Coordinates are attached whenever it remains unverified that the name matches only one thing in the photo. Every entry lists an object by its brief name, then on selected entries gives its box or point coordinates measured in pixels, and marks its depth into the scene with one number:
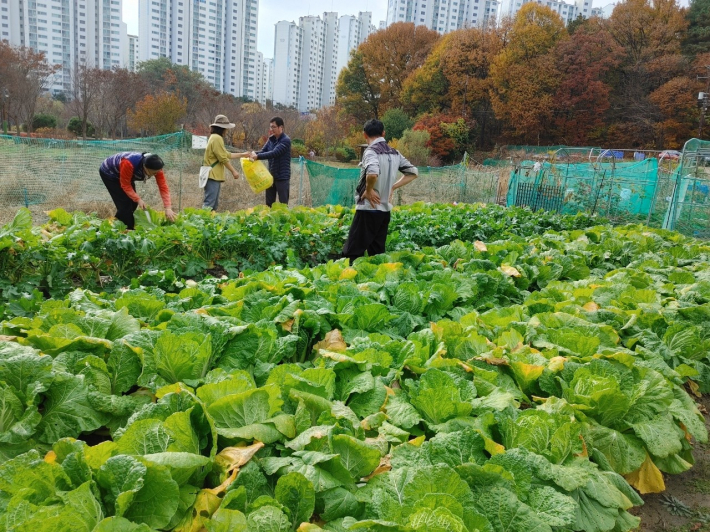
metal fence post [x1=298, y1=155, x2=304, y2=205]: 11.55
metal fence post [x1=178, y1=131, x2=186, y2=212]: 10.55
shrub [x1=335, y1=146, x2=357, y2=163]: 35.84
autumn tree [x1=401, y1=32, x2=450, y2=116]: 39.72
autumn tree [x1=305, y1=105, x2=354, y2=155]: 36.75
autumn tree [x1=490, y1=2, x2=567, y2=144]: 36.88
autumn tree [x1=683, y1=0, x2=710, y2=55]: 37.16
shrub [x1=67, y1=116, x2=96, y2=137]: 32.31
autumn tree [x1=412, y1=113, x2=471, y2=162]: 35.47
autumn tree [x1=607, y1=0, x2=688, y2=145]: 35.72
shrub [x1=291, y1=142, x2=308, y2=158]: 29.97
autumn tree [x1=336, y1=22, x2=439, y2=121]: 43.97
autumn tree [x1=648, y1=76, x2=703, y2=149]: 34.00
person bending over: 5.89
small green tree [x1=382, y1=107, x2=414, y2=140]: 36.88
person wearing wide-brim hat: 8.07
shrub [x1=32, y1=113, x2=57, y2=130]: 31.78
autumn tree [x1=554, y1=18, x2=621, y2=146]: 36.16
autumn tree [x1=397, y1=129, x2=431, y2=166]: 29.19
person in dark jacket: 8.42
